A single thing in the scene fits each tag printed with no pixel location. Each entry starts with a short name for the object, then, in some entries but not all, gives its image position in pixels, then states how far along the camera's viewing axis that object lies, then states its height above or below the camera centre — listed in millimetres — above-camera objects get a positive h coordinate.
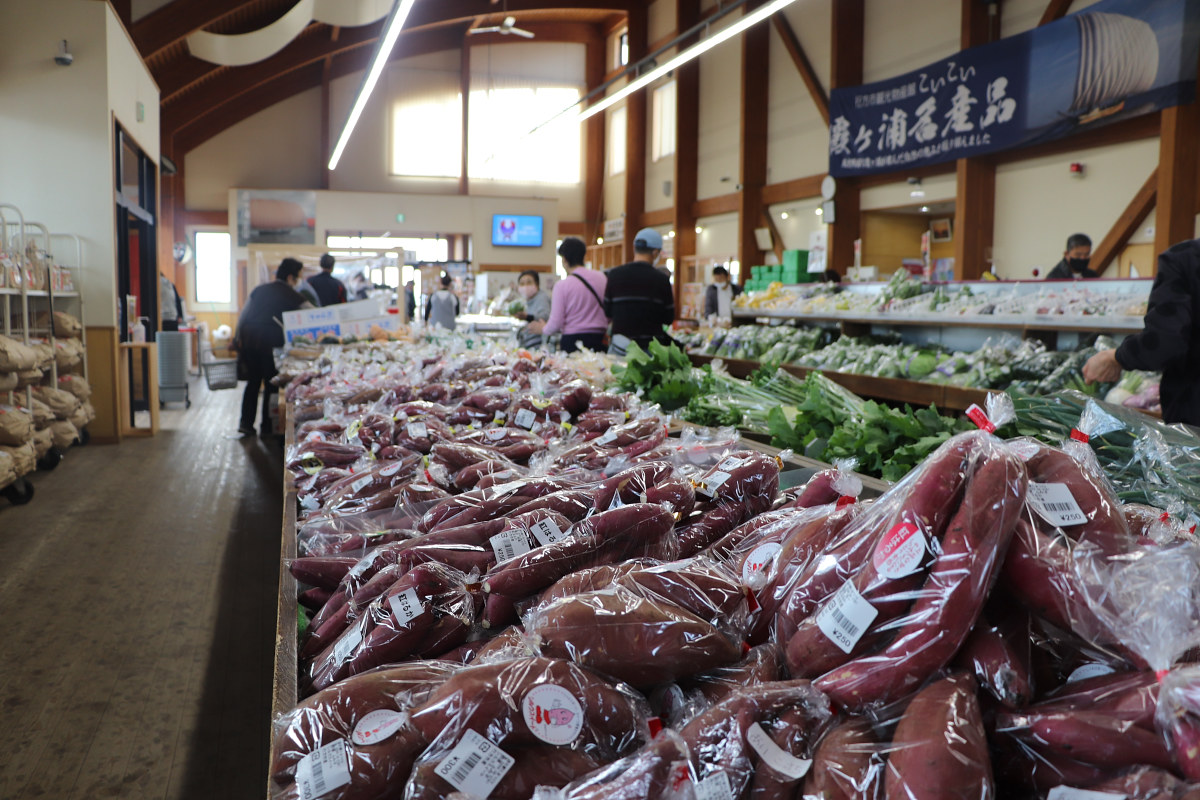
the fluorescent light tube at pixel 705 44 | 6279 +2298
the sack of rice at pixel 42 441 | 5219 -747
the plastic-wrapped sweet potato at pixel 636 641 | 965 -351
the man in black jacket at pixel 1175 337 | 2699 -27
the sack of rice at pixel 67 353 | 5848 -242
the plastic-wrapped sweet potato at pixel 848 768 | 749 -383
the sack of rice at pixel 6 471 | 4168 -740
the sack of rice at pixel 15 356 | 4367 -203
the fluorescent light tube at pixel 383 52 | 5777 +2077
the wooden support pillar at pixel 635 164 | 16438 +2962
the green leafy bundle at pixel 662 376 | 3215 -208
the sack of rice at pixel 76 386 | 6082 -482
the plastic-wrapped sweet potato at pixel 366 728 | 882 -433
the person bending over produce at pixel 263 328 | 7141 -75
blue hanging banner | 6695 +2138
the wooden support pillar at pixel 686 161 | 14719 +2721
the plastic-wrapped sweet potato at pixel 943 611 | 824 -269
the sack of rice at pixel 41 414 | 5285 -588
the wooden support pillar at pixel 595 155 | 17531 +3391
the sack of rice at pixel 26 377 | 4804 -335
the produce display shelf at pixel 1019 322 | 4332 +27
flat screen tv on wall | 16500 +1690
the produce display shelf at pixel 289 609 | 1107 -467
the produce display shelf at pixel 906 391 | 4929 -396
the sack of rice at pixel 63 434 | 5648 -752
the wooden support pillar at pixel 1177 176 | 6773 +1187
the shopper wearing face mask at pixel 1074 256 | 6578 +550
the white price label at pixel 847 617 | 864 -291
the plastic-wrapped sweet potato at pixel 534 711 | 871 -391
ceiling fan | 13533 +4560
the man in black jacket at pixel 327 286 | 8906 +335
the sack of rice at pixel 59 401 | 5508 -538
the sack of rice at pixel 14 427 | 4363 -556
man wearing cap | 4965 +129
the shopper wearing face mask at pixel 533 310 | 7004 +110
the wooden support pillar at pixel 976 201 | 8797 +1266
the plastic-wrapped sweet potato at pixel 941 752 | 708 -352
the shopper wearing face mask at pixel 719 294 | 11469 +387
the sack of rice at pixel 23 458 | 4426 -726
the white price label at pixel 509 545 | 1326 -340
